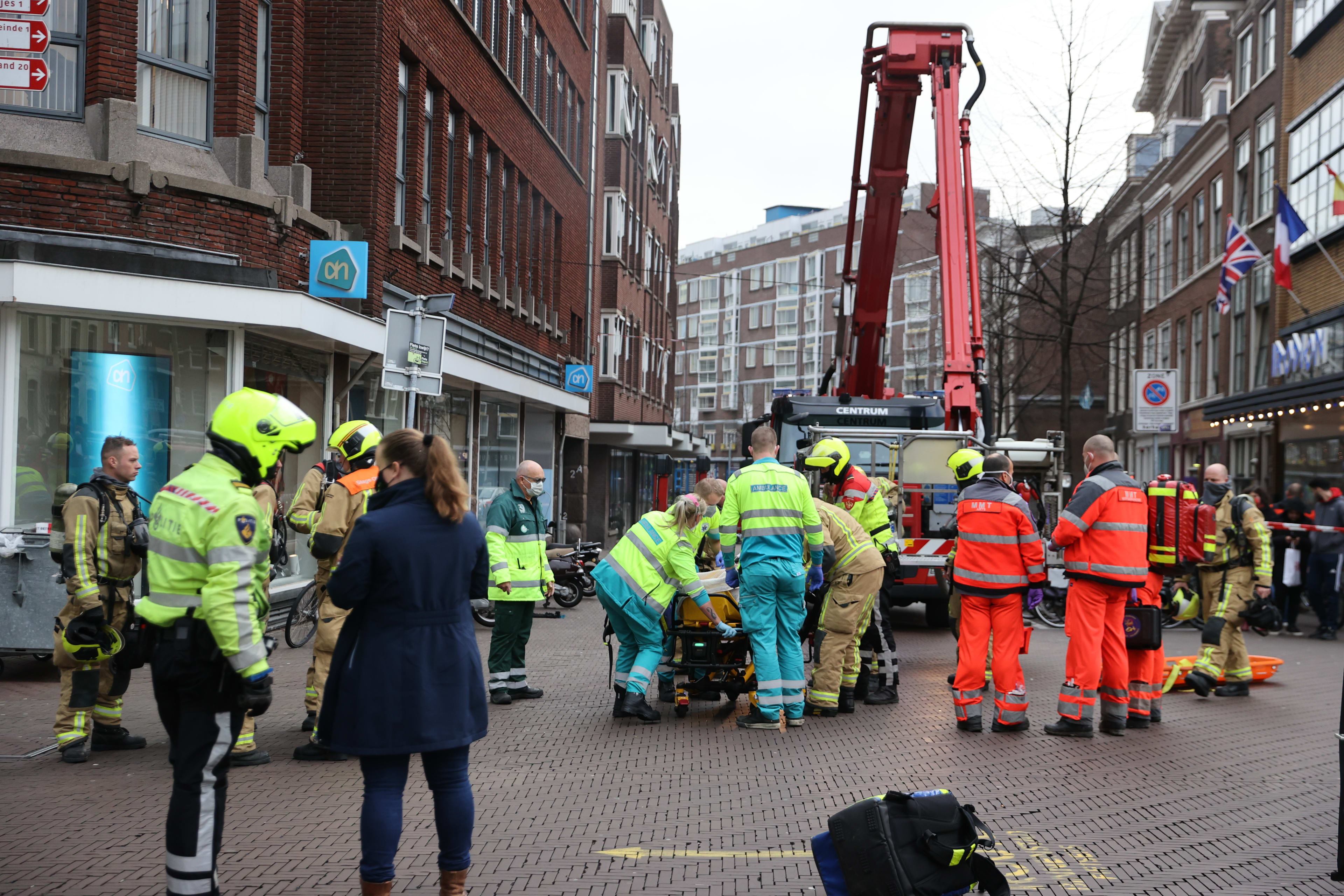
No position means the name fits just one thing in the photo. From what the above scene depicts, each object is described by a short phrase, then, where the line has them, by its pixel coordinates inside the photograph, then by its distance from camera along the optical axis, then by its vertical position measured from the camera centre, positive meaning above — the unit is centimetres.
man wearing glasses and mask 909 -76
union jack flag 2331 +425
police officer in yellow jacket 408 -58
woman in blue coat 412 -65
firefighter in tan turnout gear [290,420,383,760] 713 -30
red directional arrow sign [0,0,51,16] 840 +309
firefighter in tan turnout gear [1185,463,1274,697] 1025 -87
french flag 2162 +443
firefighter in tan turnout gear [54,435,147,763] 696 -74
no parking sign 1791 +114
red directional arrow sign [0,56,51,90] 827 +263
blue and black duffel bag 448 -137
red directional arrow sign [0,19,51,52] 835 +289
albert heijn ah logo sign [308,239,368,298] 1327 +214
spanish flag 1947 +455
